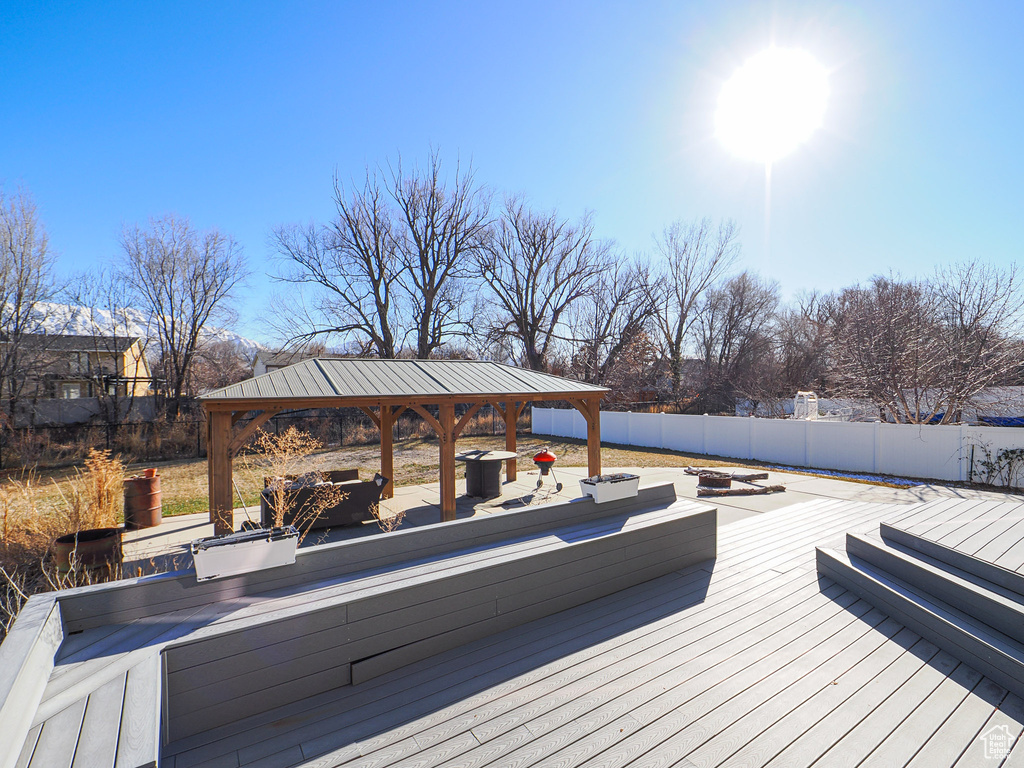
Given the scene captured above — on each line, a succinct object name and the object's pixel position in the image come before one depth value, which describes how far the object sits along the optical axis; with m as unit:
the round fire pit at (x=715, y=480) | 7.63
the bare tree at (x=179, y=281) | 17.80
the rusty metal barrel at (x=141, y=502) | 6.28
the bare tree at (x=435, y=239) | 21.94
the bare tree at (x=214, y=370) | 20.65
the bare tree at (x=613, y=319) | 23.22
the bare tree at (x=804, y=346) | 21.03
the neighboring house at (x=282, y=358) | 21.46
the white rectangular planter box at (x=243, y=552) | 2.64
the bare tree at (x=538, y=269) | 23.70
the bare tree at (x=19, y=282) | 13.18
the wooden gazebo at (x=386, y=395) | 5.38
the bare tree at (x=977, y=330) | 10.77
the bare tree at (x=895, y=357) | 11.34
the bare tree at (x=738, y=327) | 23.53
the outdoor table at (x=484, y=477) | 7.82
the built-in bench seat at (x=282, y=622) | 1.82
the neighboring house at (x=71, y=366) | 14.07
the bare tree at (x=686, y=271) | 22.95
